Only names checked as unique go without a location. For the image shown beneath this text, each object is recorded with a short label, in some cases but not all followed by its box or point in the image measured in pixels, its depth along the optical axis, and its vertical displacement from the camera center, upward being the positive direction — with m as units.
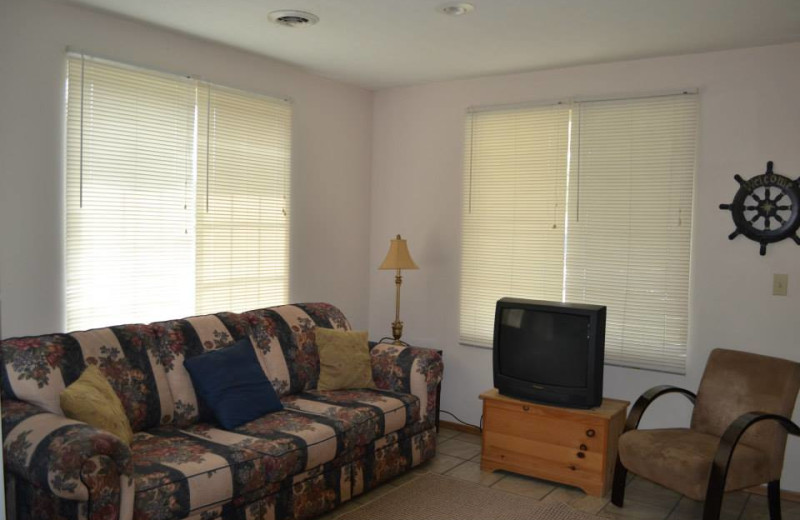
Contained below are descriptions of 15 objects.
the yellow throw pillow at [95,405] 2.60 -0.69
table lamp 4.59 -0.12
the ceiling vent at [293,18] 3.33 +1.10
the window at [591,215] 4.06 +0.18
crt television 3.71 -0.62
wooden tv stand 3.68 -1.12
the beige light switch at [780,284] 3.75 -0.20
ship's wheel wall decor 3.70 +0.22
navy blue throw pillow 3.25 -0.75
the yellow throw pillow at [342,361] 3.94 -0.73
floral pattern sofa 2.35 -0.90
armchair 3.07 -0.96
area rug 3.40 -1.39
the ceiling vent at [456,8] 3.15 +1.10
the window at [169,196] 3.37 +0.21
